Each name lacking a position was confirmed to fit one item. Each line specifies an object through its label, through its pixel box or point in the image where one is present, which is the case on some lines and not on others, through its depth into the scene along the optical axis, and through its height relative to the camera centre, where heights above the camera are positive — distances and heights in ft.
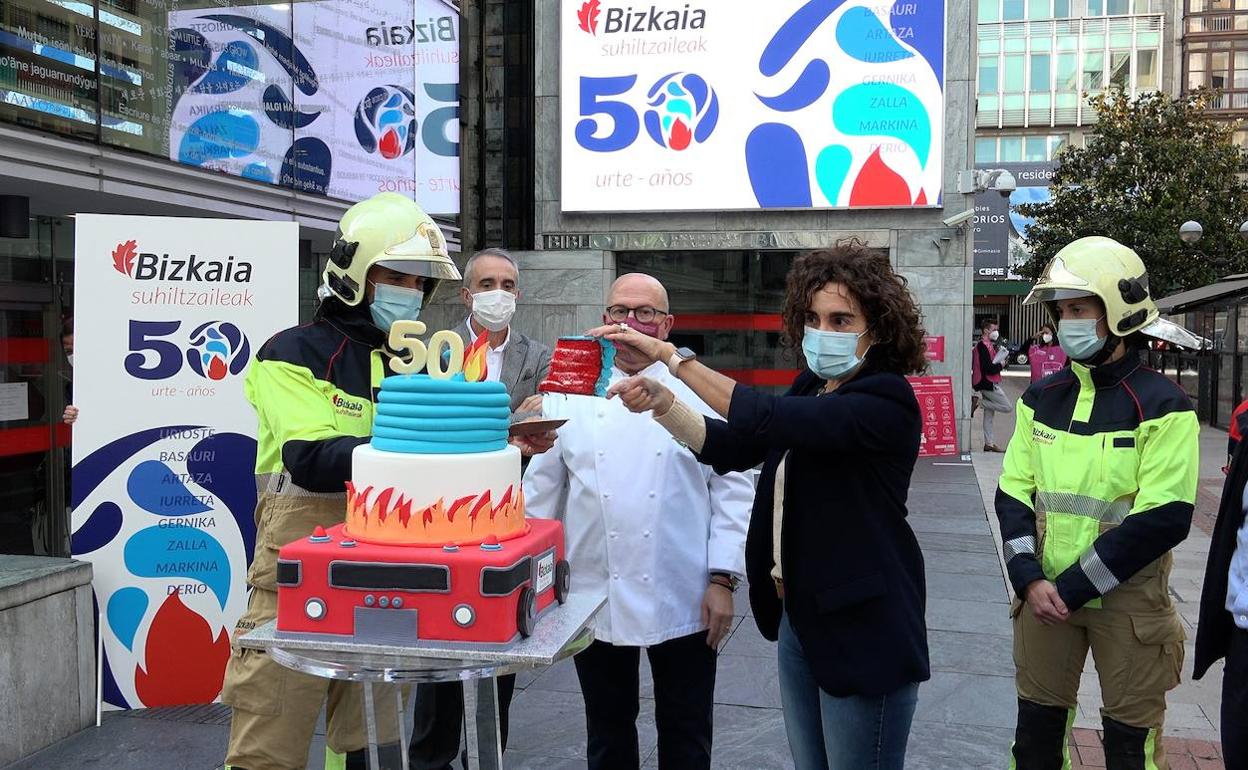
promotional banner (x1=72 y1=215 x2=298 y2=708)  16.42 -1.36
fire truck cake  7.23 -1.43
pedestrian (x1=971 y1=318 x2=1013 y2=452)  51.31 -1.60
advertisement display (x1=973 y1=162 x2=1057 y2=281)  120.78 +13.55
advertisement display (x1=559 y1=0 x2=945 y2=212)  49.24 +12.03
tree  81.51 +13.20
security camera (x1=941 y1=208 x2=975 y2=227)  48.67 +6.24
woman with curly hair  8.71 -1.26
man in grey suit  13.47 -0.14
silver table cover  7.13 -2.17
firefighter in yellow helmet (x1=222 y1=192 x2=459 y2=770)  9.57 -0.42
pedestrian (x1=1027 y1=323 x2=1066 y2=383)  61.21 -0.47
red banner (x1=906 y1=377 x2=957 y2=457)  47.26 -3.06
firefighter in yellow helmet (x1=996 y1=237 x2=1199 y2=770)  11.02 -1.82
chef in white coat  11.23 -2.25
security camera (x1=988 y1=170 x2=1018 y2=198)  49.32 +8.09
